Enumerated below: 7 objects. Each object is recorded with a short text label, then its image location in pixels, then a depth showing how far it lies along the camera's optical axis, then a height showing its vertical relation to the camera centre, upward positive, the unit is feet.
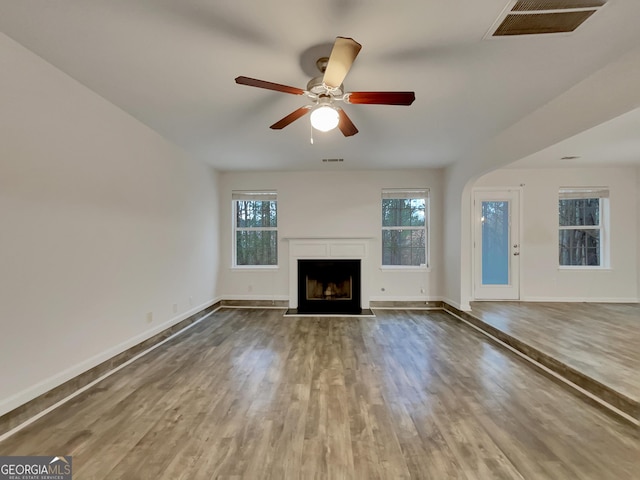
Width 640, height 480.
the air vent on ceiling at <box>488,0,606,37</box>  5.18 +4.18
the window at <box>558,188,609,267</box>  17.43 +0.67
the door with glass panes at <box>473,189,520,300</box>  17.39 -0.34
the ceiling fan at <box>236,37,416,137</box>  5.38 +3.30
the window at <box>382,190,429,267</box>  18.54 +0.55
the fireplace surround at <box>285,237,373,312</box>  17.88 -0.88
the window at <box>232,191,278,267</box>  18.84 +0.64
